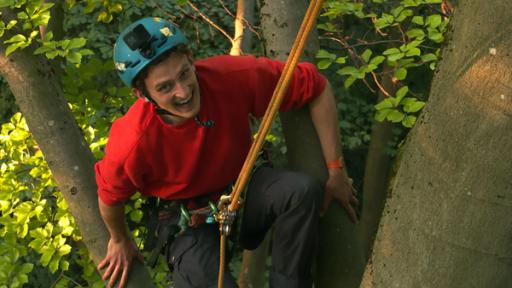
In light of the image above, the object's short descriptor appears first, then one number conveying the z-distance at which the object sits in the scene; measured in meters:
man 4.91
